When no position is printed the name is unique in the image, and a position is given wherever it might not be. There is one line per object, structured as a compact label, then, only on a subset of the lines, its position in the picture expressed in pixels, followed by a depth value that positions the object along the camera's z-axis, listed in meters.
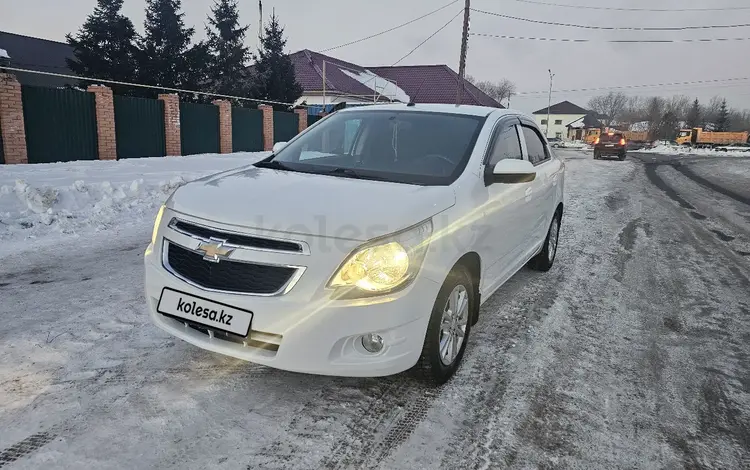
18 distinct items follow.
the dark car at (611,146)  28.28
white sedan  2.45
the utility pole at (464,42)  27.75
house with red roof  33.00
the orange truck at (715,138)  53.12
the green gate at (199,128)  16.83
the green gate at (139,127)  14.38
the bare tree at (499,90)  88.64
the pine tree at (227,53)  27.59
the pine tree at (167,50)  24.09
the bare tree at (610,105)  113.62
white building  103.69
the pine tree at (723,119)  77.06
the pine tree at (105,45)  22.92
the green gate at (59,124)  12.00
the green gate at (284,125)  21.69
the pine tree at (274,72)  25.95
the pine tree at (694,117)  82.31
